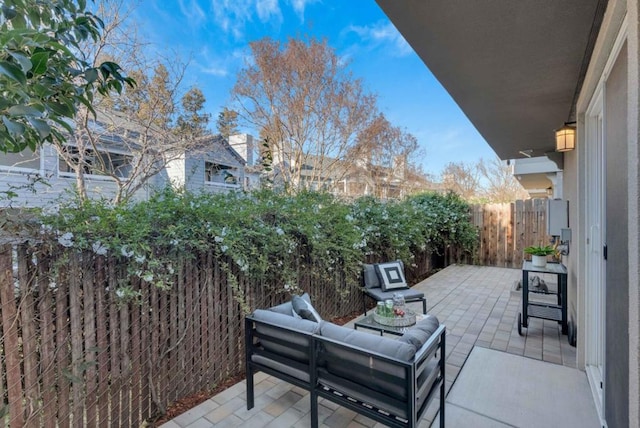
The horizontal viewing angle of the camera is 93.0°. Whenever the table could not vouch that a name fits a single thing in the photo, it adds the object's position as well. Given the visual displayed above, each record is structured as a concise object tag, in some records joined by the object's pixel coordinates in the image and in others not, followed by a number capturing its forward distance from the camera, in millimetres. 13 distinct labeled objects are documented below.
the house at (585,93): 1392
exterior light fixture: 3537
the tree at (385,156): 12203
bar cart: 3646
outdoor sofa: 1703
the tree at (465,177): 18297
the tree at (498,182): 17422
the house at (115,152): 5866
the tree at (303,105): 10023
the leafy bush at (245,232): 2016
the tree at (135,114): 5379
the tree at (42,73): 1156
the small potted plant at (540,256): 3906
